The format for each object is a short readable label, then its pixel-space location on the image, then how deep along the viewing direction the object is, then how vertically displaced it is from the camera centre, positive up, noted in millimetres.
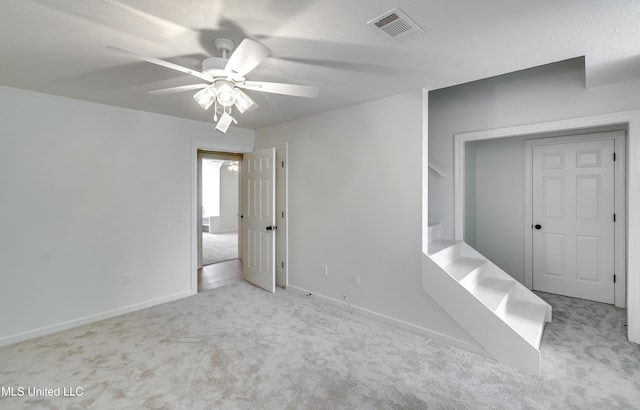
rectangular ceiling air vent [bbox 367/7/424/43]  1569 +1017
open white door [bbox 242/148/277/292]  4020 -204
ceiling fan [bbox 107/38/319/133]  1581 +740
